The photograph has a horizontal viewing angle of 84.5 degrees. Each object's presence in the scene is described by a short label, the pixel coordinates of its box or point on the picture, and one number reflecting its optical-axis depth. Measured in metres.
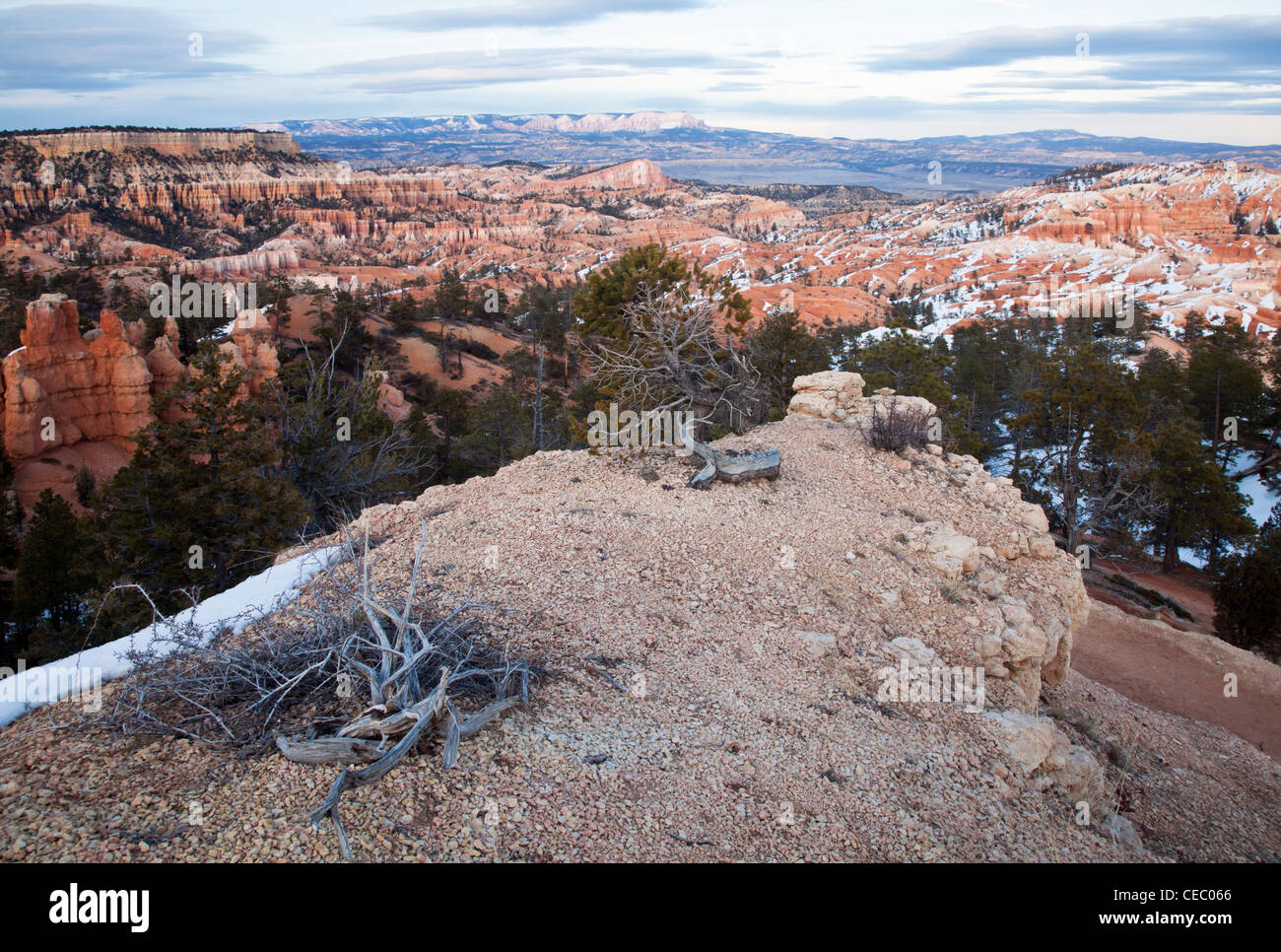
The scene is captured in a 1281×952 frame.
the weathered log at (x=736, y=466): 10.68
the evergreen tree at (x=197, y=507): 12.69
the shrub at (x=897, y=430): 12.96
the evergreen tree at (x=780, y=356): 24.16
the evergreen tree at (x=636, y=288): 12.45
